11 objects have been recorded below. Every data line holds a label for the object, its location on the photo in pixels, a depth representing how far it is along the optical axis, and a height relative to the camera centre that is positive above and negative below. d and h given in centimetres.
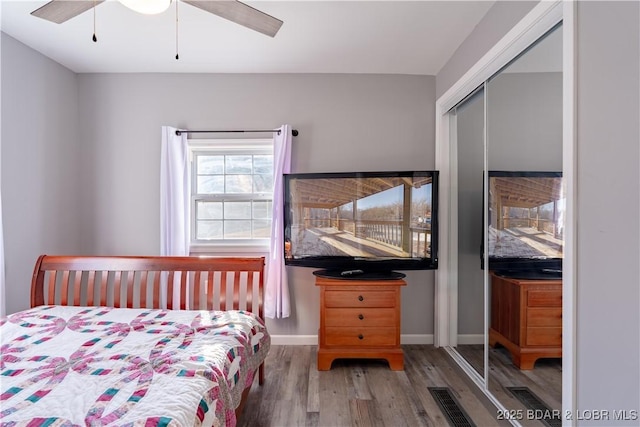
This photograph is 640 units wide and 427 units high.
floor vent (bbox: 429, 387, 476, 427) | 180 -127
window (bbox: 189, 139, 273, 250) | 293 +17
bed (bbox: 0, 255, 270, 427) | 101 -66
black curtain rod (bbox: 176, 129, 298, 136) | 279 +76
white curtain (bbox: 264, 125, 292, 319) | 273 -27
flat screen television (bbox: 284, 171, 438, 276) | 247 -7
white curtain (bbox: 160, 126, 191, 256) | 277 +14
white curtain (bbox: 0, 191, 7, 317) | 210 -49
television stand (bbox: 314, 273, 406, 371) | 239 -83
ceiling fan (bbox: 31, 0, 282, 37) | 129 +97
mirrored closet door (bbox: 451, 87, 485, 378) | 217 -8
